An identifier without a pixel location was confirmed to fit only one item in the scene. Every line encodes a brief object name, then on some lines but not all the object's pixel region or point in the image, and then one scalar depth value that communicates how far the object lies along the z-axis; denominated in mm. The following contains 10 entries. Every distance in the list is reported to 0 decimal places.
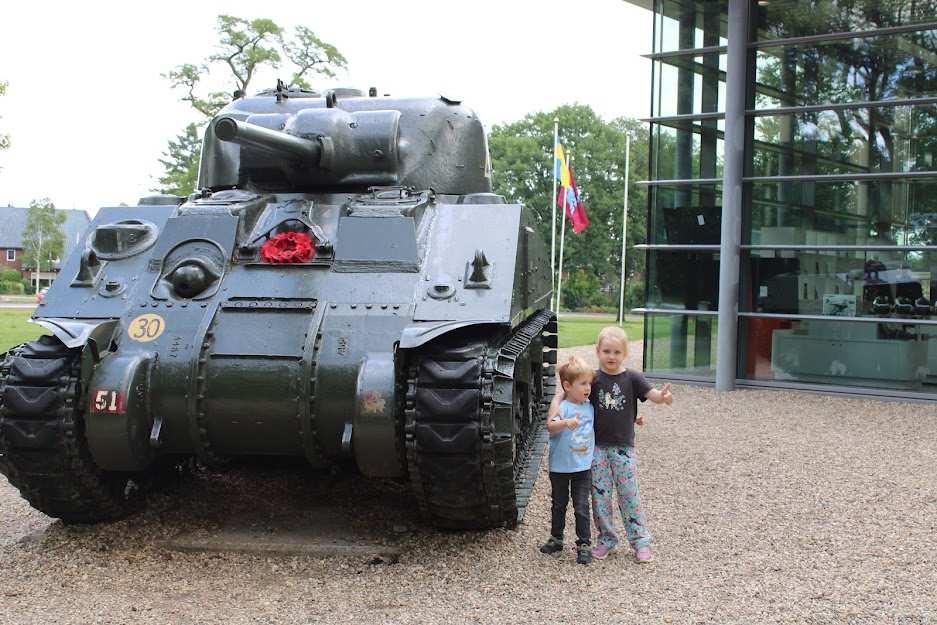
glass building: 13766
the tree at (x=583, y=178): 50594
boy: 5902
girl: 6004
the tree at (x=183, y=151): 59775
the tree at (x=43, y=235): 51781
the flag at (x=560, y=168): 25716
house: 64938
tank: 5641
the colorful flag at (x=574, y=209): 26931
